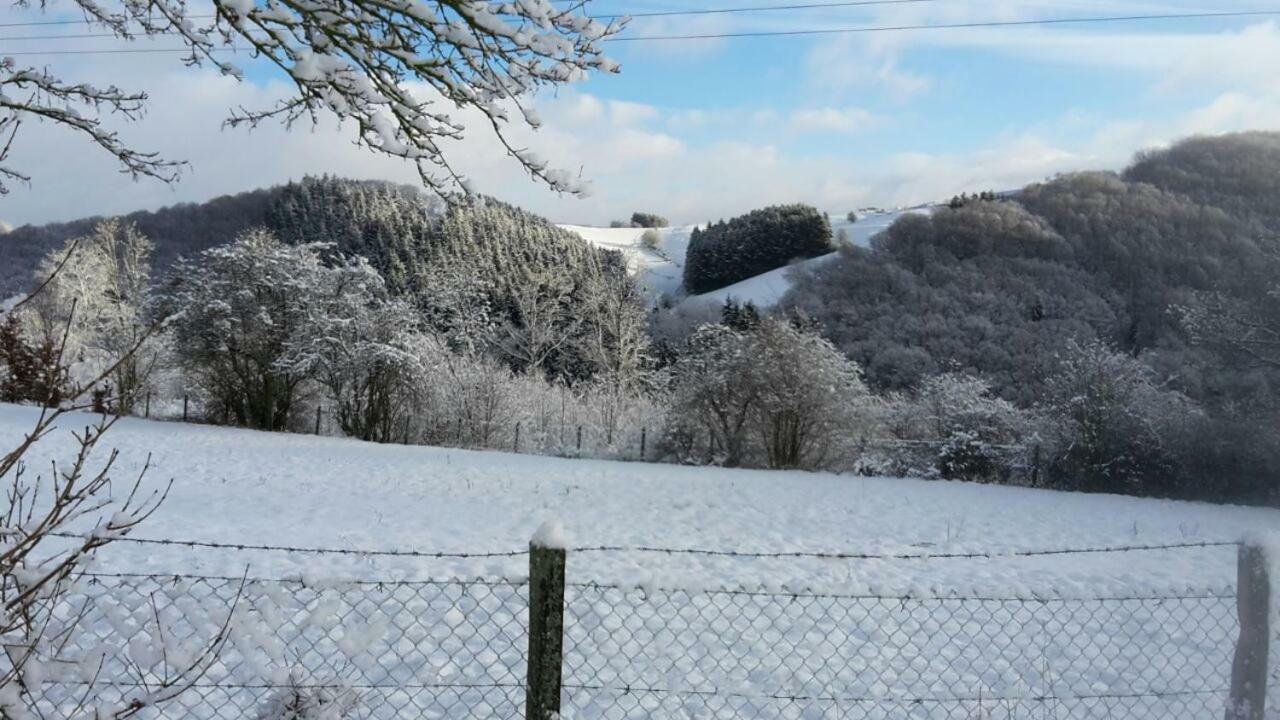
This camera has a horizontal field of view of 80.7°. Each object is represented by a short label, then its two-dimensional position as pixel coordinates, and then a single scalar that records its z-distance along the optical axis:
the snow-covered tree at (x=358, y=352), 18.42
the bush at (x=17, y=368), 23.89
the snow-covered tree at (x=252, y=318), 18.33
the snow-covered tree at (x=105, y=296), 24.30
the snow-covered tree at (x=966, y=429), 15.24
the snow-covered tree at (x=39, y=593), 1.53
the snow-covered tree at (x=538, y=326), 26.14
